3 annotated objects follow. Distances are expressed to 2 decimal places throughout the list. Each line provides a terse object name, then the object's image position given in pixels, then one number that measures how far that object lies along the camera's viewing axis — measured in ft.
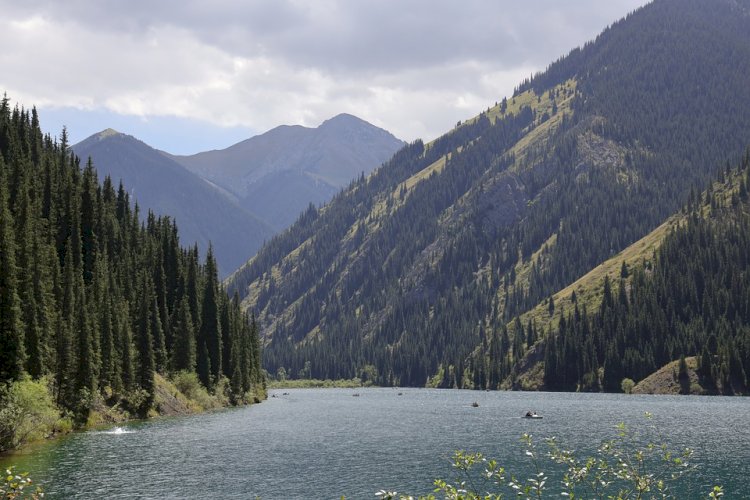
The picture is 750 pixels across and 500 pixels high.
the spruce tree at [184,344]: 547.08
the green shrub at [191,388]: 533.14
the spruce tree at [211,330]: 600.39
